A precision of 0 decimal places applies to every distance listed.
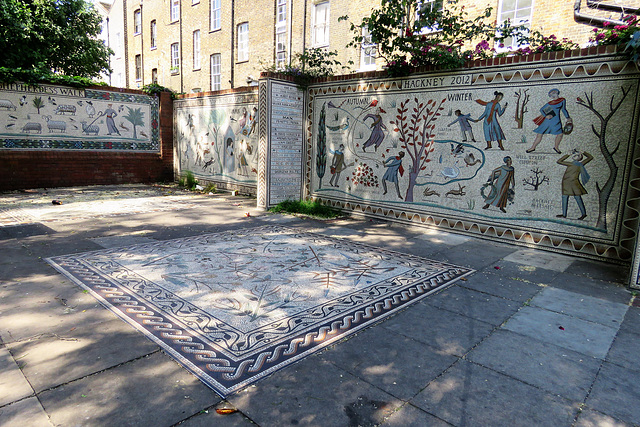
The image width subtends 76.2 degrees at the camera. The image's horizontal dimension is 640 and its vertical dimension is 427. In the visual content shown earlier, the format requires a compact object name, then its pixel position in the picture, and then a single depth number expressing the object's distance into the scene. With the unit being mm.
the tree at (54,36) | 14734
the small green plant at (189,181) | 13523
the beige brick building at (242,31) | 12109
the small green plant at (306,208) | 9254
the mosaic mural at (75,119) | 11438
